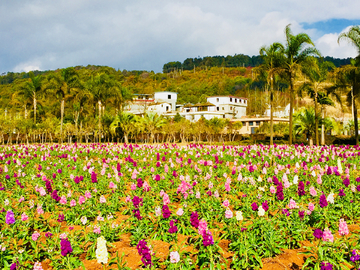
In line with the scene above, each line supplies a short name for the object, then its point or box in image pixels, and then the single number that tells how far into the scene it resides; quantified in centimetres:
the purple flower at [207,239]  382
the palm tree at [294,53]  2216
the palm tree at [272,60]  2314
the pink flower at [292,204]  524
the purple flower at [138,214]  540
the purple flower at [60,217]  566
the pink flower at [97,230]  484
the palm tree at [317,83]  2501
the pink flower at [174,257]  352
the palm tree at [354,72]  2397
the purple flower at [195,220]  444
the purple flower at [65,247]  378
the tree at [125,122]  3622
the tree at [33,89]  4428
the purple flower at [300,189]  644
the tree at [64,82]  3573
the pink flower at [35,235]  455
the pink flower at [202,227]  404
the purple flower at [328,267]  322
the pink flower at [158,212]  534
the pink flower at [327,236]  392
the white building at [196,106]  7619
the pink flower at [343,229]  405
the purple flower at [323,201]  523
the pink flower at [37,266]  338
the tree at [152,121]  3662
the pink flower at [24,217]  535
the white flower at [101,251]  350
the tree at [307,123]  2930
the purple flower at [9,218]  484
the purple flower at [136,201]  569
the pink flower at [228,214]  468
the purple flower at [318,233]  398
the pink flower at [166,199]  564
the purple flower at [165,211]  502
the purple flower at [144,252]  352
